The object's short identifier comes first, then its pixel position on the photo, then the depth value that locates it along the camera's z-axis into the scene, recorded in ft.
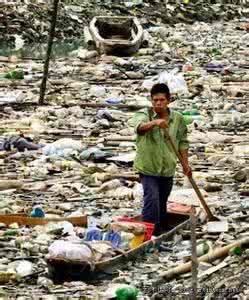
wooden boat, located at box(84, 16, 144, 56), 146.37
